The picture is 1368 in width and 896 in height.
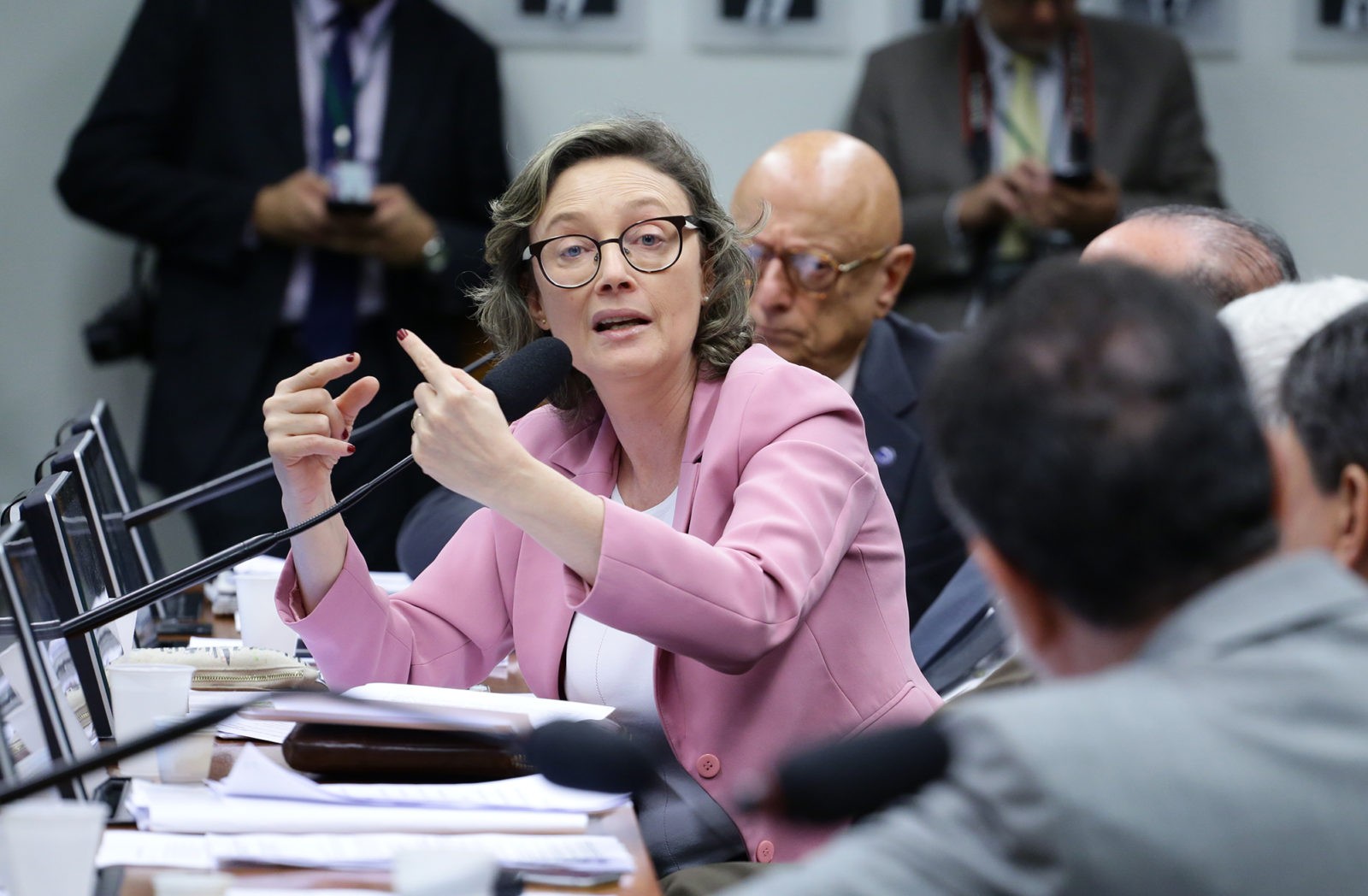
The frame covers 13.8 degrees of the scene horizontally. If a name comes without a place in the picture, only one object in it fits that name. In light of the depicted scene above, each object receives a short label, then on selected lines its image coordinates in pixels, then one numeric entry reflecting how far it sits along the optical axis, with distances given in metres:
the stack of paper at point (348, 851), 3.76
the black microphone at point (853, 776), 3.46
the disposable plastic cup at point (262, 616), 4.34
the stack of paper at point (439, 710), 3.87
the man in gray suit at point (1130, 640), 2.94
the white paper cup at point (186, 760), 3.89
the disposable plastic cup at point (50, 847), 3.68
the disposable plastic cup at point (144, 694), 4.00
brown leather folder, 3.88
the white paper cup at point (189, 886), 3.67
